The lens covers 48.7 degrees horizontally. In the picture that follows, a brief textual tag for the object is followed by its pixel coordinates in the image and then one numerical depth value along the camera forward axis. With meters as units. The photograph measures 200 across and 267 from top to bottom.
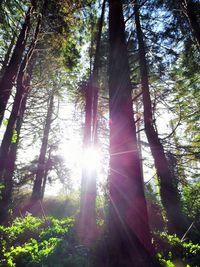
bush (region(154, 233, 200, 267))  4.58
